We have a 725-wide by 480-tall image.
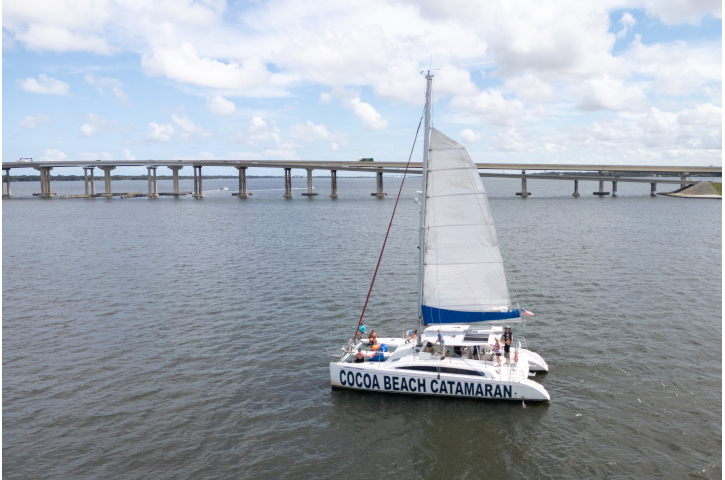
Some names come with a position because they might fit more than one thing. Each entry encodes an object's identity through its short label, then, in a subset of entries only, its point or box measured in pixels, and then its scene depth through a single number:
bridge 155.12
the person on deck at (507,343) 22.39
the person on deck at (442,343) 22.22
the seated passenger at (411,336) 24.25
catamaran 21.48
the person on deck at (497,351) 22.02
